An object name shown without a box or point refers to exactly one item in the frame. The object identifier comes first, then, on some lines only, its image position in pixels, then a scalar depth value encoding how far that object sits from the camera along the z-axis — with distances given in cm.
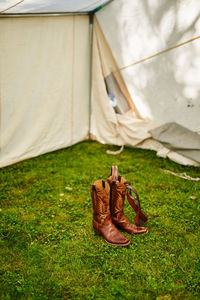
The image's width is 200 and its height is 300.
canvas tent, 373
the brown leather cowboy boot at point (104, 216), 232
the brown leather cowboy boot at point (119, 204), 241
